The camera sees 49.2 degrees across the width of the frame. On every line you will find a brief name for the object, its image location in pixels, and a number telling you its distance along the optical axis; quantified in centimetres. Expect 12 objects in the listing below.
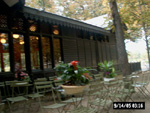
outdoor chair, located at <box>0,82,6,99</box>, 671
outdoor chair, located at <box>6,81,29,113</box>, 482
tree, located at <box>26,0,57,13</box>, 2220
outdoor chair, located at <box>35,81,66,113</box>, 387
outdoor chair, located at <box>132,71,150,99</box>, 606
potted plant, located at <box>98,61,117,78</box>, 1025
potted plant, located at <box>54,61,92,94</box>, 366
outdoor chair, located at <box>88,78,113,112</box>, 401
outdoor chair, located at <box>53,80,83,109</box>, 416
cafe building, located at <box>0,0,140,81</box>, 706
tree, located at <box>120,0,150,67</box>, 947
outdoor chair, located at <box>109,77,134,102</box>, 466
